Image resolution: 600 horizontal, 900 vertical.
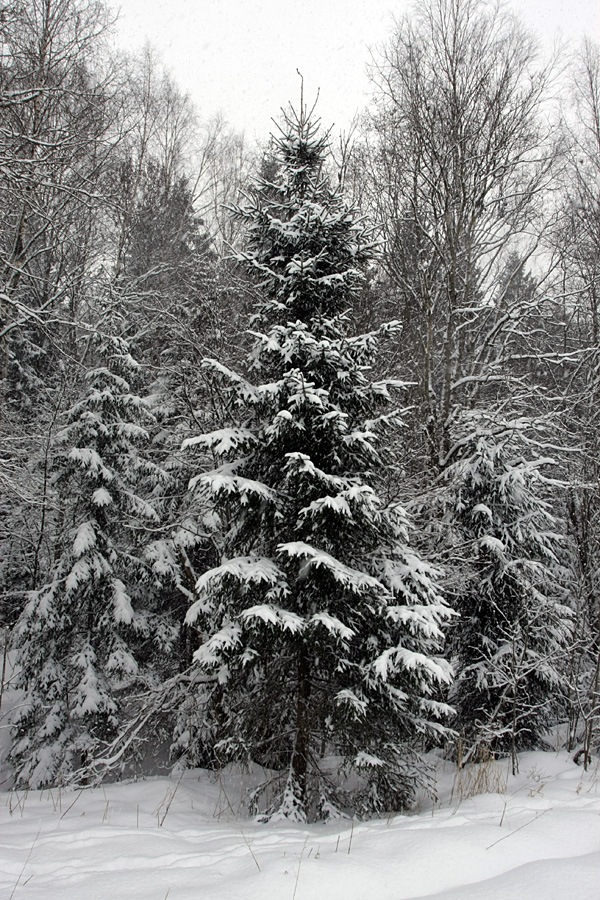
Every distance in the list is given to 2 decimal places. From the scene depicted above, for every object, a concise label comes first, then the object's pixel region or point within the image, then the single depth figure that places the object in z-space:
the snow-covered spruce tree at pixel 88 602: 10.42
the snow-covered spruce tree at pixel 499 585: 8.67
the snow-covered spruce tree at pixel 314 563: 5.64
